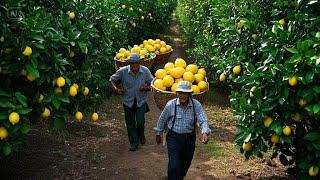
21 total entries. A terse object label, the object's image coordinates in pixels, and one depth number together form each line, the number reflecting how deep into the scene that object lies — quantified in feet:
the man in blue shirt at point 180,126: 15.66
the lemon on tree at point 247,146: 14.97
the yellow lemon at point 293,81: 12.80
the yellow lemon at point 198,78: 20.12
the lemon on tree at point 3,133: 11.47
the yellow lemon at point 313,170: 13.84
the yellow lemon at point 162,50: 34.03
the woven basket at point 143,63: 27.78
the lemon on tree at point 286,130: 13.66
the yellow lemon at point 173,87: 19.17
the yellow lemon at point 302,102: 13.03
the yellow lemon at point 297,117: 13.70
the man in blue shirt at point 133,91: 21.22
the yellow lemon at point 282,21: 15.04
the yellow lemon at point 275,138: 14.10
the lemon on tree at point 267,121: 13.99
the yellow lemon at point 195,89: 19.25
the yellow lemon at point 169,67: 20.97
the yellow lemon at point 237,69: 16.79
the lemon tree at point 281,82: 12.87
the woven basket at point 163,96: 19.13
